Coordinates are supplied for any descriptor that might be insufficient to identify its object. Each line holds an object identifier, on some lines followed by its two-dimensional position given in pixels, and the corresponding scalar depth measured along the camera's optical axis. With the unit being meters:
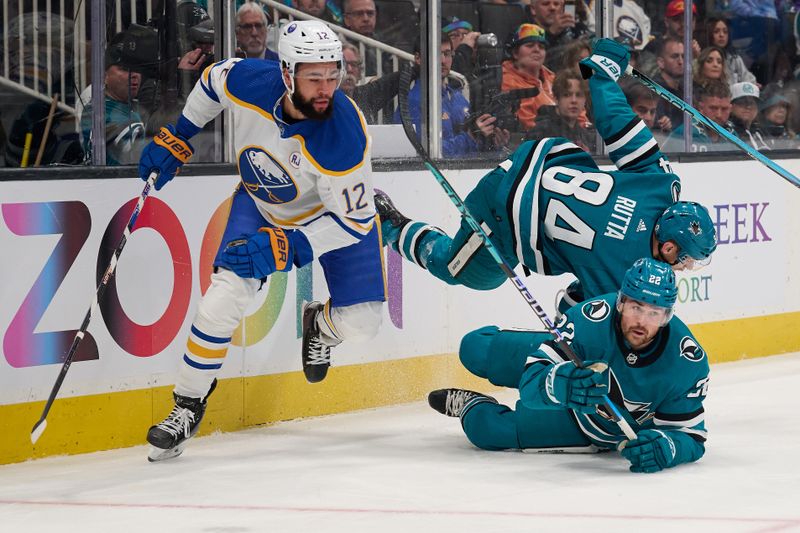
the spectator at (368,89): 10.45
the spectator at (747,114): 13.46
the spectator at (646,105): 12.61
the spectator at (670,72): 12.76
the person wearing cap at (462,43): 11.02
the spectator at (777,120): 13.70
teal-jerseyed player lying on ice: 7.60
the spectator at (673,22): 12.76
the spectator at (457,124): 10.94
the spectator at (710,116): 12.86
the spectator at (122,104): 9.00
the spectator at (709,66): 13.02
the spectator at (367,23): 10.42
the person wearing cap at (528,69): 11.57
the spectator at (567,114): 11.84
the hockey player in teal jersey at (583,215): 8.58
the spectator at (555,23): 11.71
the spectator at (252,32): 9.72
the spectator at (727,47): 13.14
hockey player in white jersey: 8.31
